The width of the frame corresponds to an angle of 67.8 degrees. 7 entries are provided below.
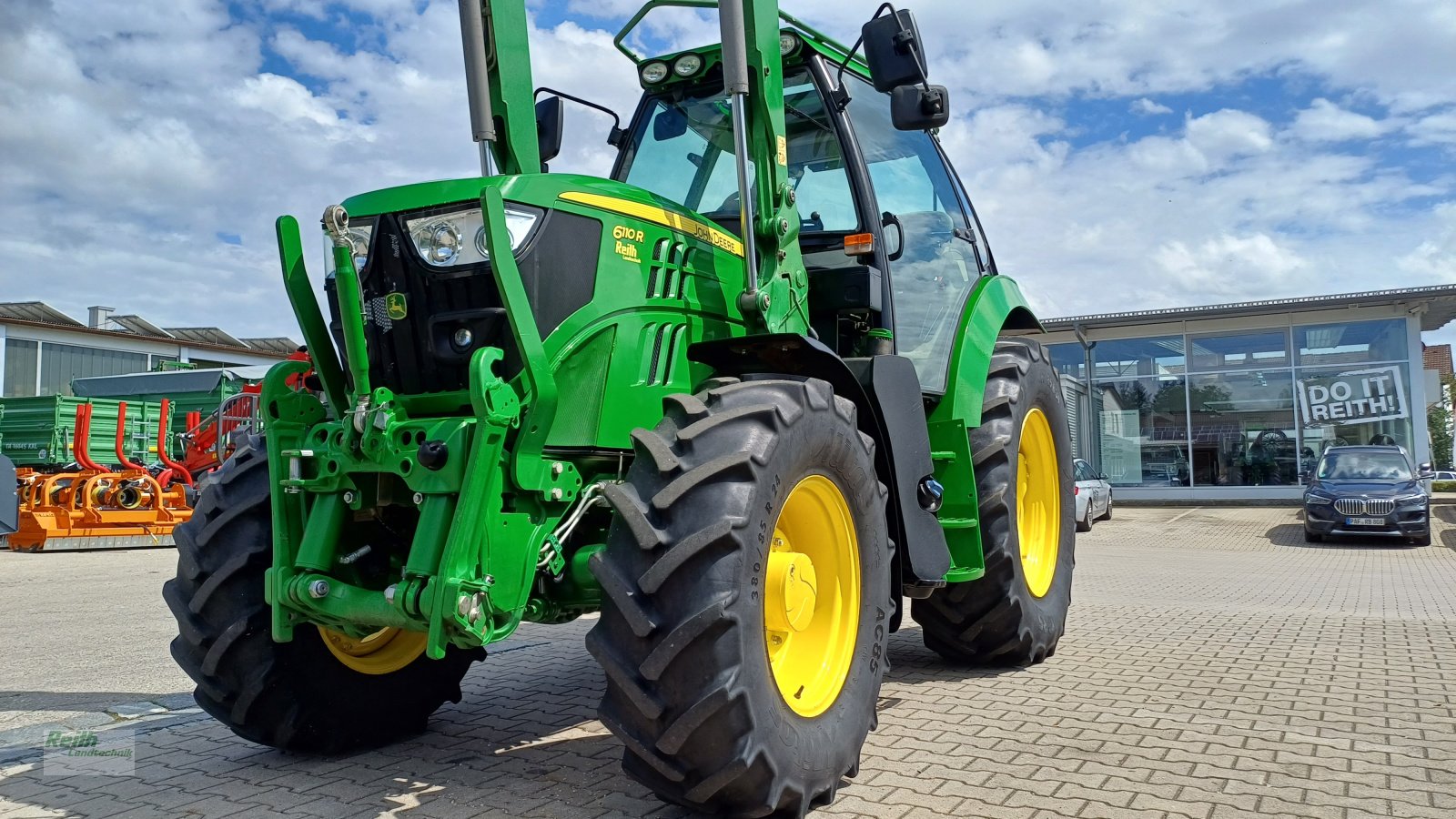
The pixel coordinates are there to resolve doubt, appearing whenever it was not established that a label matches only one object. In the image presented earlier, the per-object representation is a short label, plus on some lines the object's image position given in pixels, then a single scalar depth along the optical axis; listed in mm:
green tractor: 3147
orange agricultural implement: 15562
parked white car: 19656
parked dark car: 16547
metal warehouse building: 32781
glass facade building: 23672
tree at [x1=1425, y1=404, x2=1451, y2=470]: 50031
